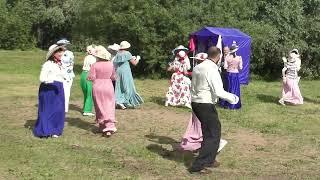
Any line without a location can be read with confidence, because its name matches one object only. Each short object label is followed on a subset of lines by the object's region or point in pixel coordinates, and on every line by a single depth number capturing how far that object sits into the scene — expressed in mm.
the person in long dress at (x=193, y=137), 8969
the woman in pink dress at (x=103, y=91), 10344
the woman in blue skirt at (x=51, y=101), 10102
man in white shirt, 7859
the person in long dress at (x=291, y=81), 15828
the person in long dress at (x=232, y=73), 14789
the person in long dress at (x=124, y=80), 13797
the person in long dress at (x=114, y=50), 13861
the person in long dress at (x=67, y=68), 12617
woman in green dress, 12773
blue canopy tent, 20309
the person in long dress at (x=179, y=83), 14312
